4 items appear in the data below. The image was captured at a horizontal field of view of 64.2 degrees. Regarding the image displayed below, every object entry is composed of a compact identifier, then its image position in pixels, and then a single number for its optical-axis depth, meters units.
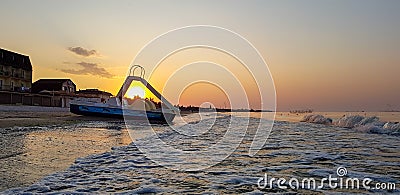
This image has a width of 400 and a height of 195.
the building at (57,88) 61.00
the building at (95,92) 83.58
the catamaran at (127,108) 29.47
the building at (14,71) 57.56
